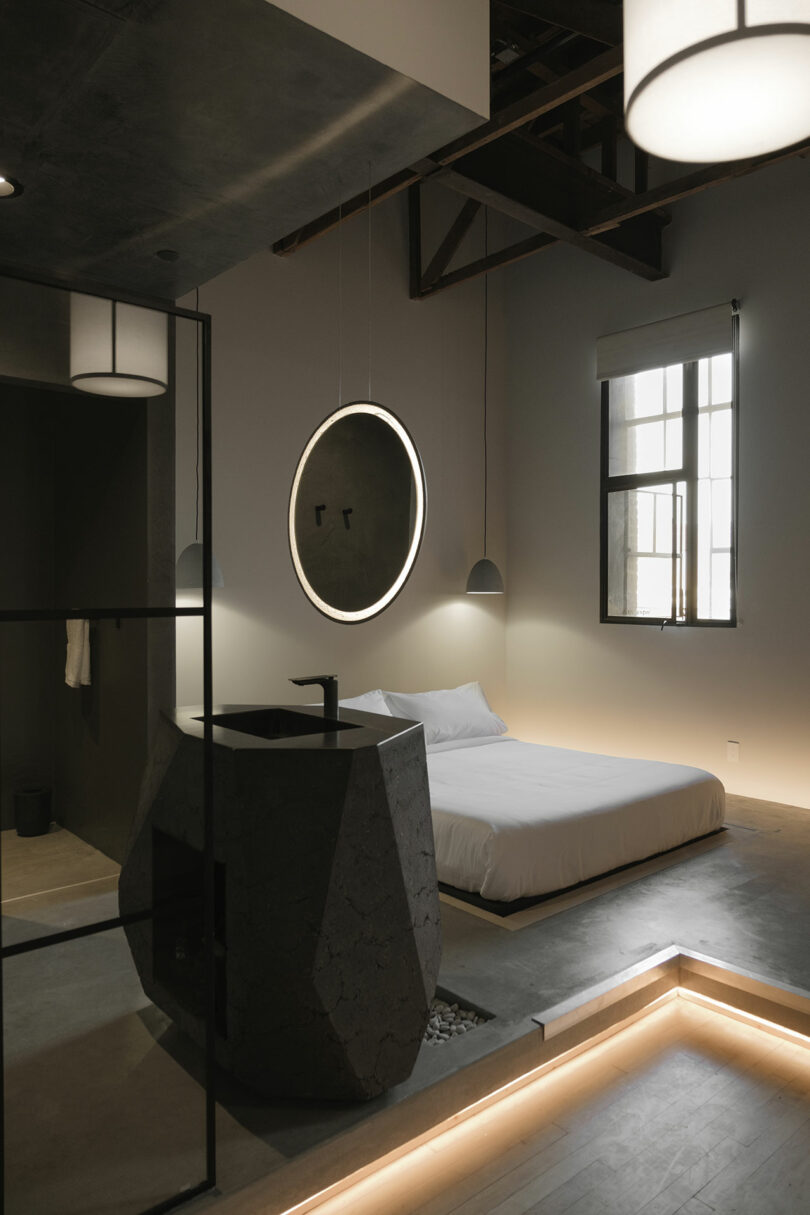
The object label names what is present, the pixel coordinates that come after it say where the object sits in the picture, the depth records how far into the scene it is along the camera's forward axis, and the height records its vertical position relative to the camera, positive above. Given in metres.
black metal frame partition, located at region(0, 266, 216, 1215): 1.50 -0.12
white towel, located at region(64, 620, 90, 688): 1.54 -0.11
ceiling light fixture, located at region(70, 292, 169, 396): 1.52 +0.47
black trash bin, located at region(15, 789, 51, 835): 1.45 -0.38
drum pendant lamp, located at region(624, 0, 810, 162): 1.46 +0.99
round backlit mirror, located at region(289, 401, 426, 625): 3.11 +0.33
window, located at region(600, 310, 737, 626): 5.13 +0.69
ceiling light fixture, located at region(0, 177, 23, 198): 2.04 +1.01
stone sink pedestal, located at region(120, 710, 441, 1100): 1.87 -0.71
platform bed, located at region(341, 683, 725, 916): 3.18 -0.90
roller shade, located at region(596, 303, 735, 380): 5.00 +1.61
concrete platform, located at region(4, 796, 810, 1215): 1.59 -1.17
